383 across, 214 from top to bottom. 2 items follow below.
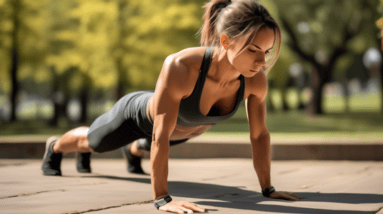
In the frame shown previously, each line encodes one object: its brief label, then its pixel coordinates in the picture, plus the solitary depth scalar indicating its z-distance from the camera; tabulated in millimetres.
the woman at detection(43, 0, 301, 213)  3215
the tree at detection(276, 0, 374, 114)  16719
